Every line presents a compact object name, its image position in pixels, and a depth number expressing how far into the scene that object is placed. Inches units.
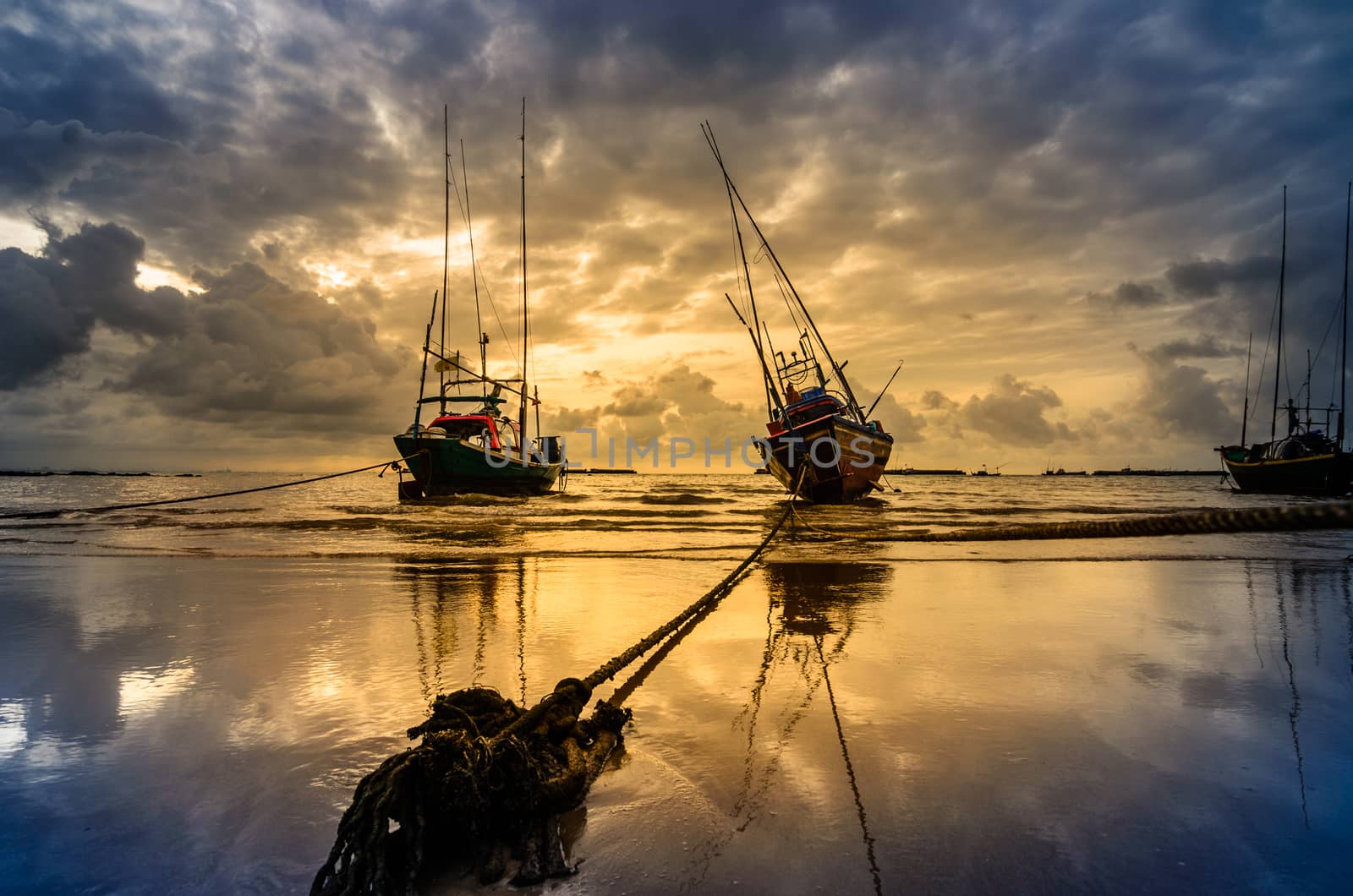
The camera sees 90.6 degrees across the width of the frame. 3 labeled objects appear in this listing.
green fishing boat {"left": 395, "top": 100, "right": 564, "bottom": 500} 1198.9
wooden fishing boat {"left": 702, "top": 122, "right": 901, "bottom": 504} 1076.5
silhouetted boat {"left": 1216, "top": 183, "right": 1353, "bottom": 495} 1472.7
